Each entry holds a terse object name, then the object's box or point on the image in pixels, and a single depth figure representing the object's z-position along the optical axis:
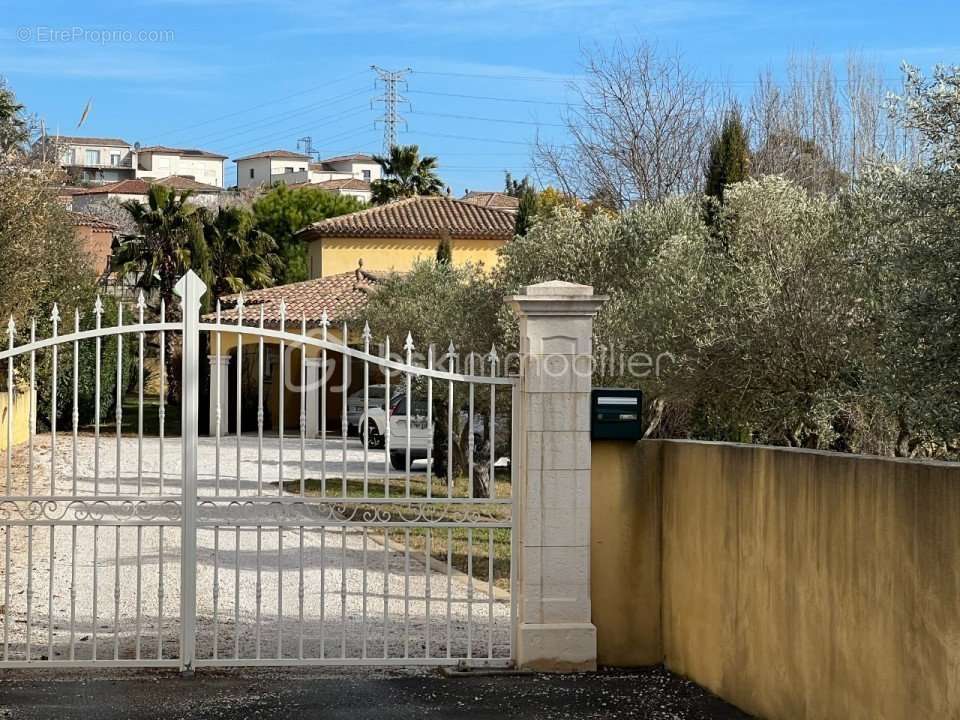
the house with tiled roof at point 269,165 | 118.44
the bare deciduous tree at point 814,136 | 32.16
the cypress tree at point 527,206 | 31.81
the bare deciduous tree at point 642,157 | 29.39
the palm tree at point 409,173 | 55.28
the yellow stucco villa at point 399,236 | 43.84
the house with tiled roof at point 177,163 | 110.06
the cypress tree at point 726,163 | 19.98
